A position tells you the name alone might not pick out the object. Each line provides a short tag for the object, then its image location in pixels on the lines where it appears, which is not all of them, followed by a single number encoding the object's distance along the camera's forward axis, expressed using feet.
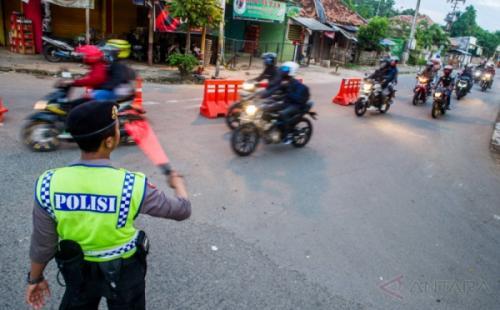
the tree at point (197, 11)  44.80
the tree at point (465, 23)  242.37
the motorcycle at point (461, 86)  59.98
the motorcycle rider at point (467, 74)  61.67
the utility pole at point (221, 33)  48.12
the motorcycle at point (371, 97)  38.09
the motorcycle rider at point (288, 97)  23.29
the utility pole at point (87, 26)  46.68
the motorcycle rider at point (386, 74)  39.22
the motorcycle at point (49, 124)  19.61
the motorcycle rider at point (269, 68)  28.04
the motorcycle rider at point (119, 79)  20.20
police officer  5.70
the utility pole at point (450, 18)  224.12
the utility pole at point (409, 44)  117.80
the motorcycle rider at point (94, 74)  19.42
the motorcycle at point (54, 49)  46.52
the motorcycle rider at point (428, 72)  47.64
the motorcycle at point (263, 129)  22.18
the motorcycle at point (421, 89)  47.95
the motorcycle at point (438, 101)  40.68
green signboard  65.26
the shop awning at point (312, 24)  83.23
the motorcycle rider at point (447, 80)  42.11
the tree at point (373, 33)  96.22
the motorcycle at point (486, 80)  79.00
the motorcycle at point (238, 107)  26.96
